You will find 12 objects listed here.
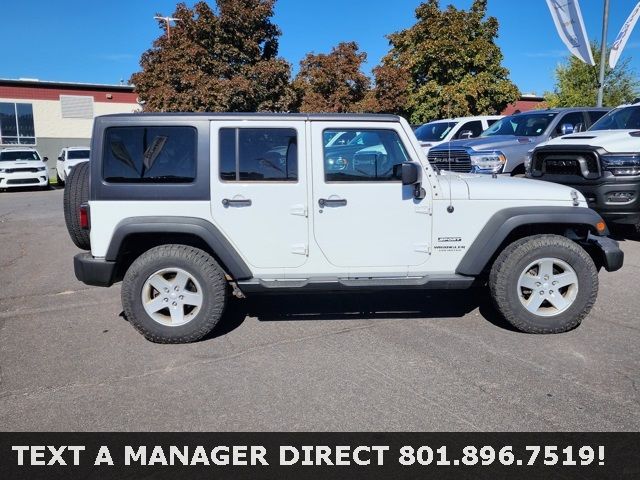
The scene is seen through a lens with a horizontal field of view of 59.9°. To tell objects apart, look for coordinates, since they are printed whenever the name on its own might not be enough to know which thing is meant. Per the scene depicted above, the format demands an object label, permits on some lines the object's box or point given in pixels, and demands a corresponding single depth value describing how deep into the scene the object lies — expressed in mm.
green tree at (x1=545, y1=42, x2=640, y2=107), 27438
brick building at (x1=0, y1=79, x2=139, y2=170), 33062
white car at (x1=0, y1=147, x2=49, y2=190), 20344
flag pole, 16822
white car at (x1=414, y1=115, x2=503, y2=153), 13172
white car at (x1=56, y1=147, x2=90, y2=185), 21722
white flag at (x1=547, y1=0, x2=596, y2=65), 16516
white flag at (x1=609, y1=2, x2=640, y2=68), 16578
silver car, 10102
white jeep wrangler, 4477
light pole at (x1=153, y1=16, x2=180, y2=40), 25928
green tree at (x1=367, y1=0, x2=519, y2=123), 23703
